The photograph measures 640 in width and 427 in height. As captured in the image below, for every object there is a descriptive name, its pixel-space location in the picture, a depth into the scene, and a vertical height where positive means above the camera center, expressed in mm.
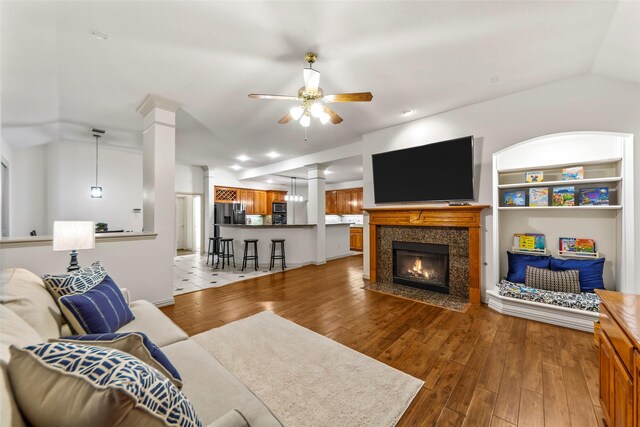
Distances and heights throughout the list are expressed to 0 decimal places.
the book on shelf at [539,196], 3158 +202
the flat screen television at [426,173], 3578 +640
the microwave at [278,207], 9727 +280
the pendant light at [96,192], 5350 +521
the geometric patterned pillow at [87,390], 596 -448
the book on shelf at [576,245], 2945 -409
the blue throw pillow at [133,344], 921 -488
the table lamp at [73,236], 2160 -179
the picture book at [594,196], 2801 +173
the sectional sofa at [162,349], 857 -769
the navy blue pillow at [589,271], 2854 -695
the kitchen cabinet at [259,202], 9398 +469
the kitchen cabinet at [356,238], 9000 -910
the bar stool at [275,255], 5876 -961
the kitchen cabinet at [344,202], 9445 +474
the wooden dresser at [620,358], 1043 -713
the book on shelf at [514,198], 3328 +191
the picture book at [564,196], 3008 +195
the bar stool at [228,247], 6101 -875
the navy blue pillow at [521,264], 3207 -685
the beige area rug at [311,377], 1607 -1284
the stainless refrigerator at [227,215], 7766 -11
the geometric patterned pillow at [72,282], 1577 -446
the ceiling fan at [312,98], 2350 +1144
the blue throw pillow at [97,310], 1464 -602
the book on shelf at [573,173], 2926 +463
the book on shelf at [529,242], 3244 -406
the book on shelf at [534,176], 3182 +465
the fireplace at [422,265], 3994 -903
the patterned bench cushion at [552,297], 2672 -981
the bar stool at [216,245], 6279 -811
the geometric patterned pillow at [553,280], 2934 -836
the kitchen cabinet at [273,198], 9766 +656
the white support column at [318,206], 6395 +207
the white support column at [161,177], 3445 +544
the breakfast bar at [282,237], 6223 -621
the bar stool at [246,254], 5795 -950
